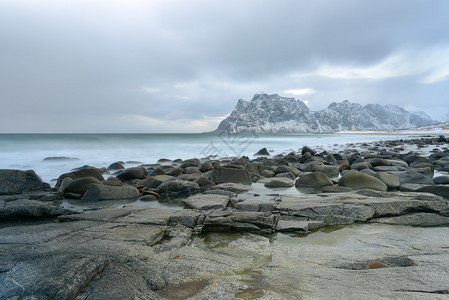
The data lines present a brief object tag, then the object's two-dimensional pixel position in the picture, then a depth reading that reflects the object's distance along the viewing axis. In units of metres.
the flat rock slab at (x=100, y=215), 3.84
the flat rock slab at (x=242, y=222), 3.57
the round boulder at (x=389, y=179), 6.31
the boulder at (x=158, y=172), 9.29
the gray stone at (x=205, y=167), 9.90
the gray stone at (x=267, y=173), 8.86
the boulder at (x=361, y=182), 6.09
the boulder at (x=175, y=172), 9.22
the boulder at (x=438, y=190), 5.27
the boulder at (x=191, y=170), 9.39
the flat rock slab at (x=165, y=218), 3.72
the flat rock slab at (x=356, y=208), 3.88
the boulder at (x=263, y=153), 20.19
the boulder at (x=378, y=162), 9.90
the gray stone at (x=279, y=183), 7.22
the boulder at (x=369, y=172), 7.14
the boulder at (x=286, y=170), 9.14
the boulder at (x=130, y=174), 8.80
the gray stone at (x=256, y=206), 4.35
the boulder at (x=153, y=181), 7.20
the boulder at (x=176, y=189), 6.37
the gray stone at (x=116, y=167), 12.03
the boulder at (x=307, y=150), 15.91
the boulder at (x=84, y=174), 7.55
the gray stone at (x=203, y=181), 7.48
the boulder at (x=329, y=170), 9.02
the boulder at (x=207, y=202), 4.66
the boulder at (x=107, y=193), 5.98
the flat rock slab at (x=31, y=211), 4.25
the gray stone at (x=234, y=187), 6.66
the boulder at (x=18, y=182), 6.17
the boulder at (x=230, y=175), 7.91
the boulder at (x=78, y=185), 6.39
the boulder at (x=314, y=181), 6.96
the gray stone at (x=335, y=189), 5.89
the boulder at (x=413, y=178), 6.51
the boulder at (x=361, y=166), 9.23
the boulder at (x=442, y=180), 6.69
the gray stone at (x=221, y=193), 5.79
